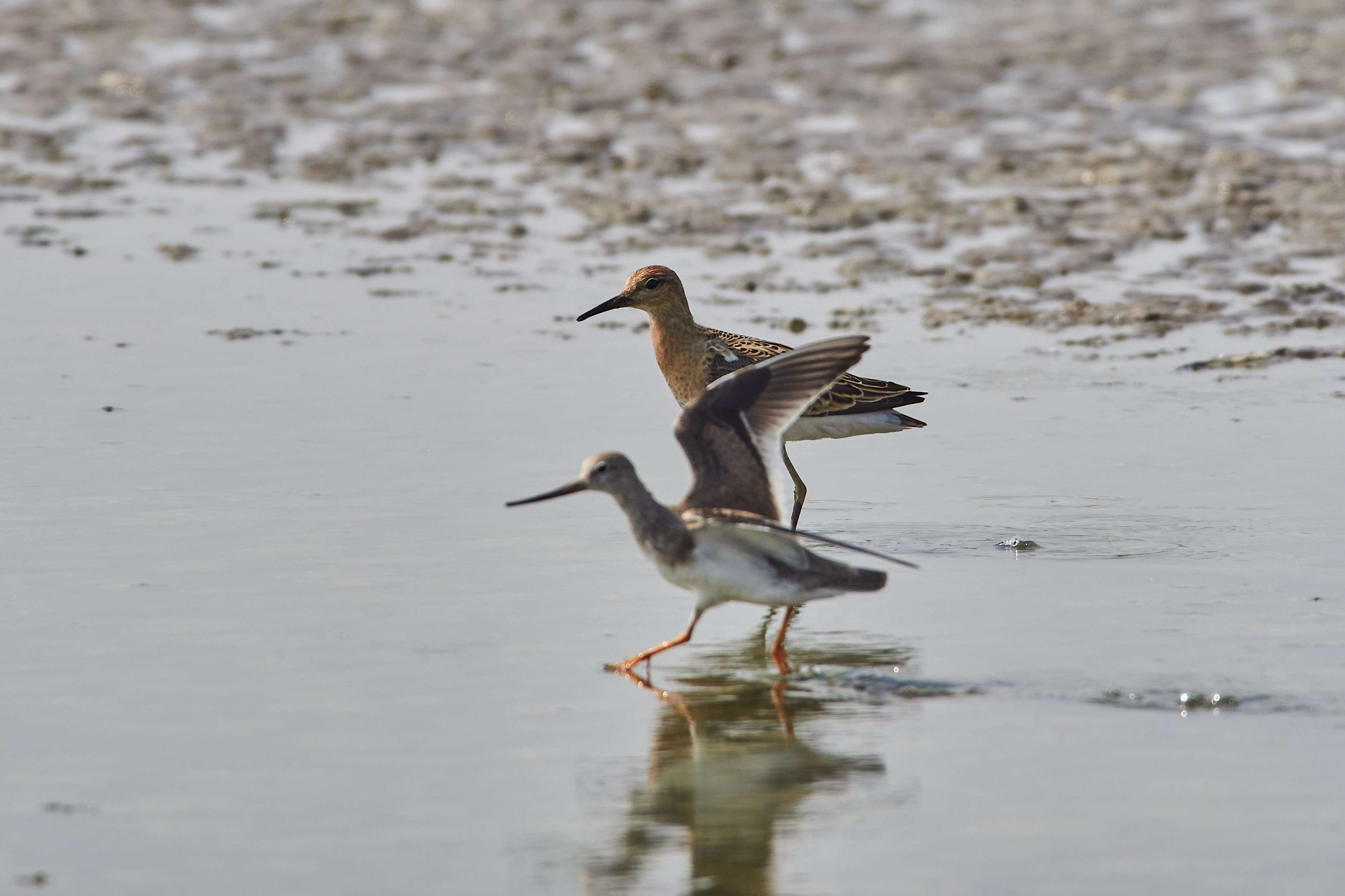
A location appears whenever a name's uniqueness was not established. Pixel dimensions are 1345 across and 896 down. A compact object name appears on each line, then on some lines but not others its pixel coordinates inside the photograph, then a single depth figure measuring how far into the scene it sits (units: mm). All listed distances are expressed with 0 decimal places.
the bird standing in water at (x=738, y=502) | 14617
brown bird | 20266
